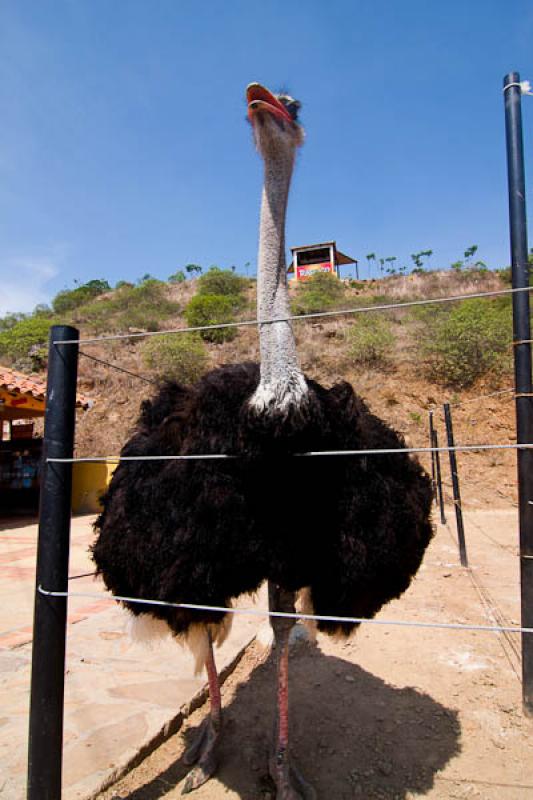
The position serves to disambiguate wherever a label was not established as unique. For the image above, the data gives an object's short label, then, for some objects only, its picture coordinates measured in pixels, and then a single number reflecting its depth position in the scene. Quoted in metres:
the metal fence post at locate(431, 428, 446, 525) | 8.06
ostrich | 1.76
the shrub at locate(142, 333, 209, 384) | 13.78
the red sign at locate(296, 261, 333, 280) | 33.34
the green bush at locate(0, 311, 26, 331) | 31.62
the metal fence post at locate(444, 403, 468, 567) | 5.92
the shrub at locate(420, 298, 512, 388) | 14.20
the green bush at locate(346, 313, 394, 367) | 15.07
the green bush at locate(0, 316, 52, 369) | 18.58
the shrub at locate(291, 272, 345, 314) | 22.00
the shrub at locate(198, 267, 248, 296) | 29.14
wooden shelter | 33.44
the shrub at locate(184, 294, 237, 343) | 20.30
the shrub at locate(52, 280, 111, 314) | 35.25
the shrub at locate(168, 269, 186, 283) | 40.45
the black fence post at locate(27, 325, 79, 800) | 1.64
